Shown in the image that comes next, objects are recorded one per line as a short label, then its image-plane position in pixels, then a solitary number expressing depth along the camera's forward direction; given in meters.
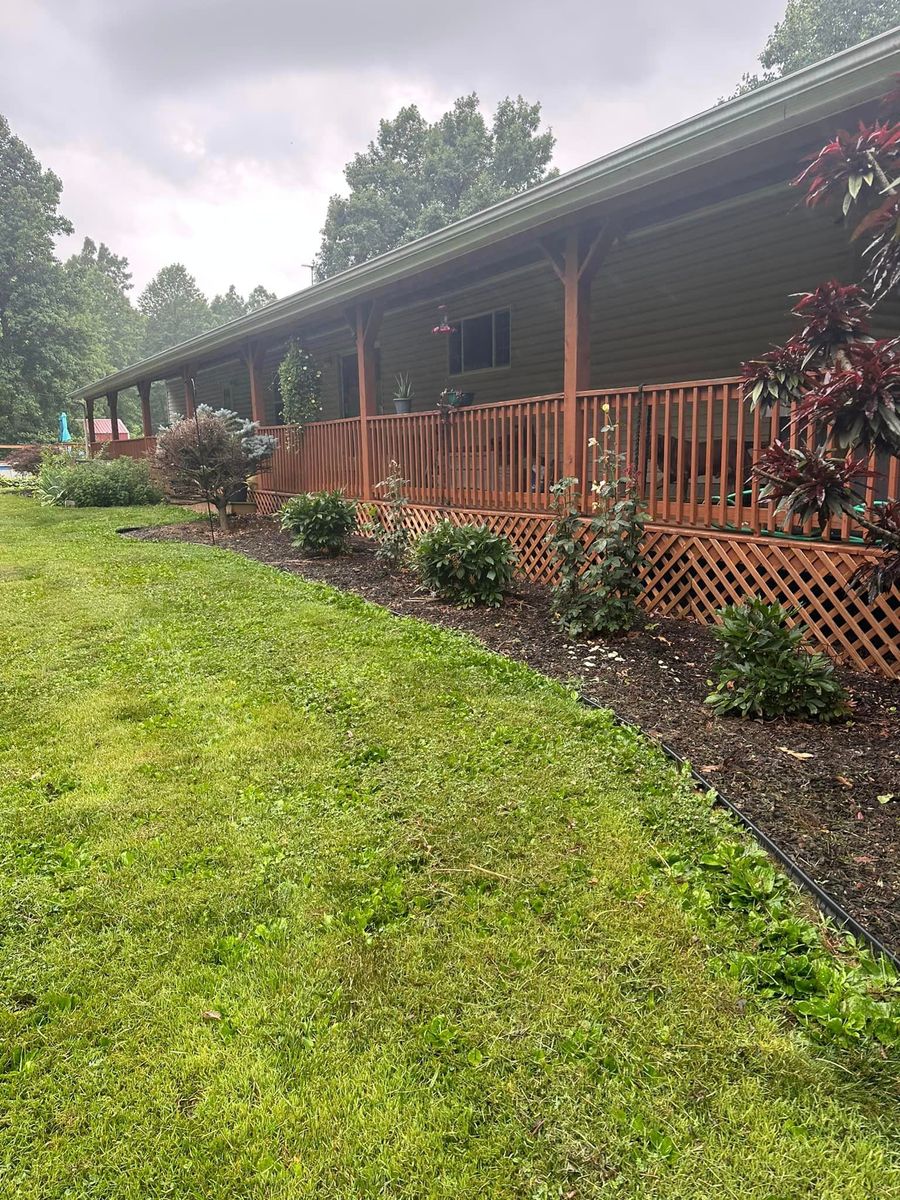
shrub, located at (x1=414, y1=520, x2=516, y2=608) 5.65
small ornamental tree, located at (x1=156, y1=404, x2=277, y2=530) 10.23
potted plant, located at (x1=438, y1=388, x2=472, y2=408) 7.60
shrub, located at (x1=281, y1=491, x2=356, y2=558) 8.06
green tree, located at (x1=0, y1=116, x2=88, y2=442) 36.34
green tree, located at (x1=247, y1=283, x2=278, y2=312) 91.62
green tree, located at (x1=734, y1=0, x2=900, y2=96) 28.06
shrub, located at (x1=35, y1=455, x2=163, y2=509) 14.23
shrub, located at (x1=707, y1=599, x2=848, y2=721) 3.42
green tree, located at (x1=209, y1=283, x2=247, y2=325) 89.43
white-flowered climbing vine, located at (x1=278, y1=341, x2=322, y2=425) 11.58
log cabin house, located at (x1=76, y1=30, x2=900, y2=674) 4.21
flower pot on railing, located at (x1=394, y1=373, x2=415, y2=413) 10.38
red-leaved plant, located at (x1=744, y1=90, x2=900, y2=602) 2.65
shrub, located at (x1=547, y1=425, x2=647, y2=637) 4.67
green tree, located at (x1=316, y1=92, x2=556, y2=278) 40.59
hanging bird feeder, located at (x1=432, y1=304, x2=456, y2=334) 10.32
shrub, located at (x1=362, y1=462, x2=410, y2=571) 7.19
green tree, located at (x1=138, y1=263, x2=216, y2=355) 84.88
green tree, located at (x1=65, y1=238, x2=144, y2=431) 75.78
